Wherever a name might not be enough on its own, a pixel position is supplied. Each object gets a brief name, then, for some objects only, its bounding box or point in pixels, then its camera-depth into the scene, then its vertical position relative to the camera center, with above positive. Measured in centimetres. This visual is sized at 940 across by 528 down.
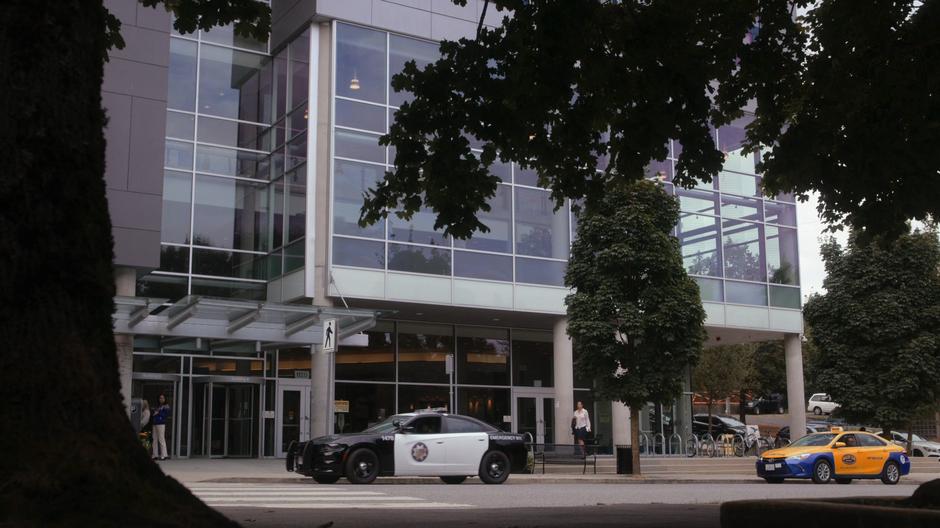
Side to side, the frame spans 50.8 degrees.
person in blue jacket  2514 -24
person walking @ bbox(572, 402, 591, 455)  2881 -38
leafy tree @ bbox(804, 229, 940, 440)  3042 +244
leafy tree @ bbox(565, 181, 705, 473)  2439 +257
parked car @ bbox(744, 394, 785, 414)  7212 +37
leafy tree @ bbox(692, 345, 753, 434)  5606 +232
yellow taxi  2425 -122
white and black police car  1875 -76
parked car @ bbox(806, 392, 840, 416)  6406 +30
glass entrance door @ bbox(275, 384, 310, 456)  2972 -1
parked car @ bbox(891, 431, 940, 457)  4319 -163
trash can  2505 -123
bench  2545 -112
